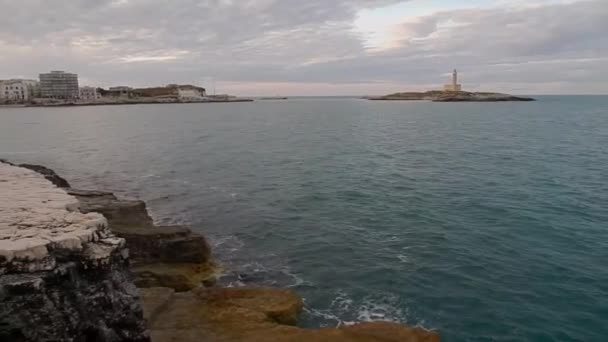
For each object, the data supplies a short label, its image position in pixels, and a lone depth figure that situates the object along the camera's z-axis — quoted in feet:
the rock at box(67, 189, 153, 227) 84.43
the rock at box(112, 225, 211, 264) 74.23
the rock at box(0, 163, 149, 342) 39.04
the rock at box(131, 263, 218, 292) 67.23
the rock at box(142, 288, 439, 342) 51.93
